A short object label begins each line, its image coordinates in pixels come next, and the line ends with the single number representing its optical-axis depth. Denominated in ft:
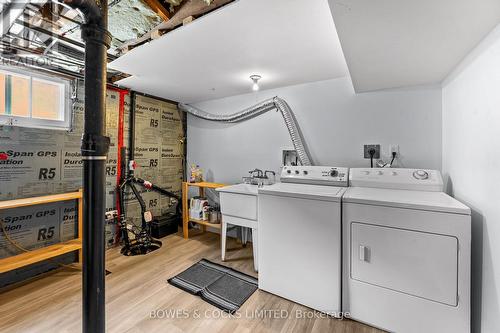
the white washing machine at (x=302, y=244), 5.45
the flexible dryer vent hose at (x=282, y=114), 8.40
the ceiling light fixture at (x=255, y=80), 7.88
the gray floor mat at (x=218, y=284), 6.10
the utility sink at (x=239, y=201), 7.55
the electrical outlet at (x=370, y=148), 7.45
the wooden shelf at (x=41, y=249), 6.05
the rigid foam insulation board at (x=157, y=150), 10.41
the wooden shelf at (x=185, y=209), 10.50
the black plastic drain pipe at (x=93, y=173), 3.22
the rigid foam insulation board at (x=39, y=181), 6.77
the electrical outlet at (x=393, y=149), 7.18
